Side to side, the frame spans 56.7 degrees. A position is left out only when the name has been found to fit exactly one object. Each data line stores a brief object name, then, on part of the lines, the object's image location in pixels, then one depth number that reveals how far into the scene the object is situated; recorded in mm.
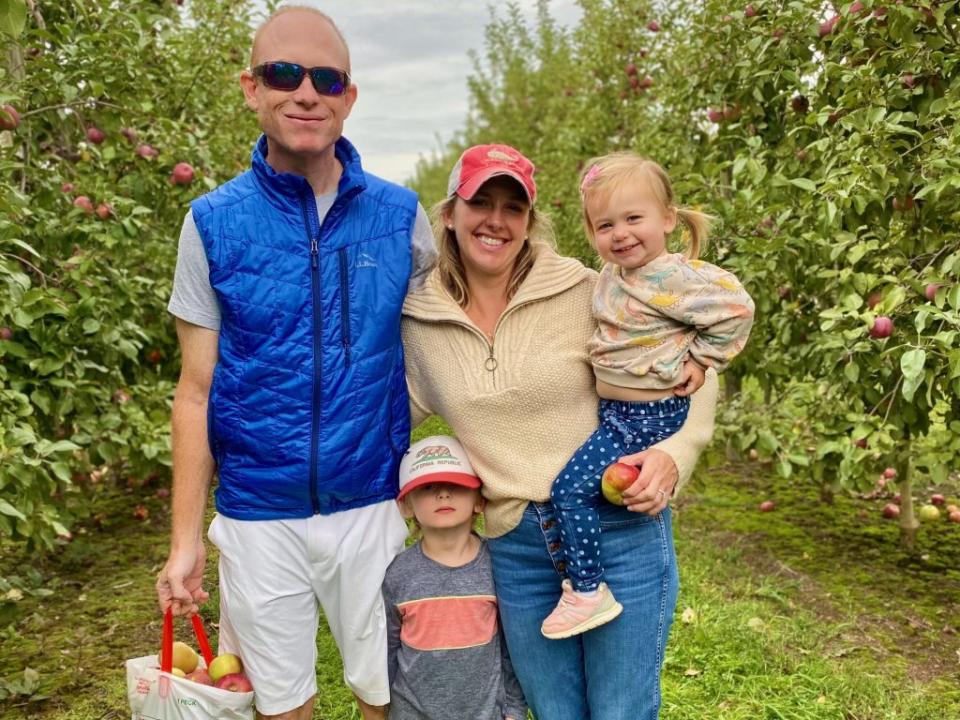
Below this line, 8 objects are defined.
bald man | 1841
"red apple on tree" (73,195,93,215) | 3578
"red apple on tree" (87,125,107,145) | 4039
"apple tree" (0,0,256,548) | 3004
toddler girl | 1845
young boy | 1980
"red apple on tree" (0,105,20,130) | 3116
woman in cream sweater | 1903
